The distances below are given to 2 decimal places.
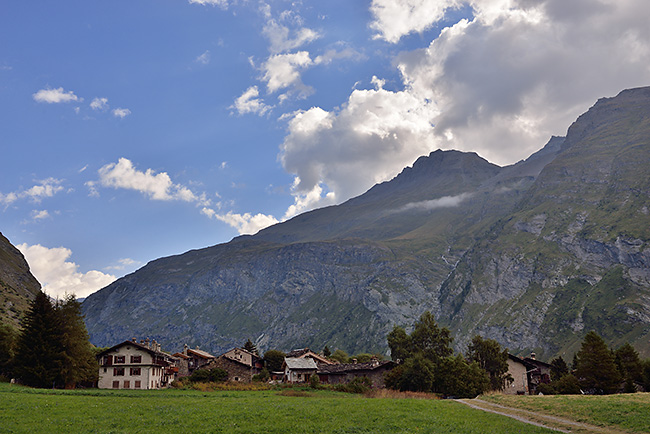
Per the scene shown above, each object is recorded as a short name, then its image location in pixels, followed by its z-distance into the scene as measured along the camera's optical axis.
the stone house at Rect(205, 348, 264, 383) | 99.25
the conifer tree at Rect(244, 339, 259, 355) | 166.68
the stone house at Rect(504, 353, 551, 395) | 103.31
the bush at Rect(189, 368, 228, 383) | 89.88
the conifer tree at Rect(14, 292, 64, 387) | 63.69
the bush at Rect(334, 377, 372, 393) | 75.81
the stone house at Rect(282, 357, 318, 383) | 115.88
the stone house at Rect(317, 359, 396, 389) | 98.25
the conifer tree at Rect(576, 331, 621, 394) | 78.50
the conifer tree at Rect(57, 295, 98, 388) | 66.31
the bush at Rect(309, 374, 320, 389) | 78.62
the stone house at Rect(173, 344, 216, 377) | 127.05
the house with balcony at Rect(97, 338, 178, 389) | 88.75
